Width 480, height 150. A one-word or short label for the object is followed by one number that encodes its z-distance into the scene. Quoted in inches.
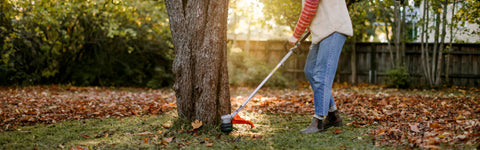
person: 128.6
